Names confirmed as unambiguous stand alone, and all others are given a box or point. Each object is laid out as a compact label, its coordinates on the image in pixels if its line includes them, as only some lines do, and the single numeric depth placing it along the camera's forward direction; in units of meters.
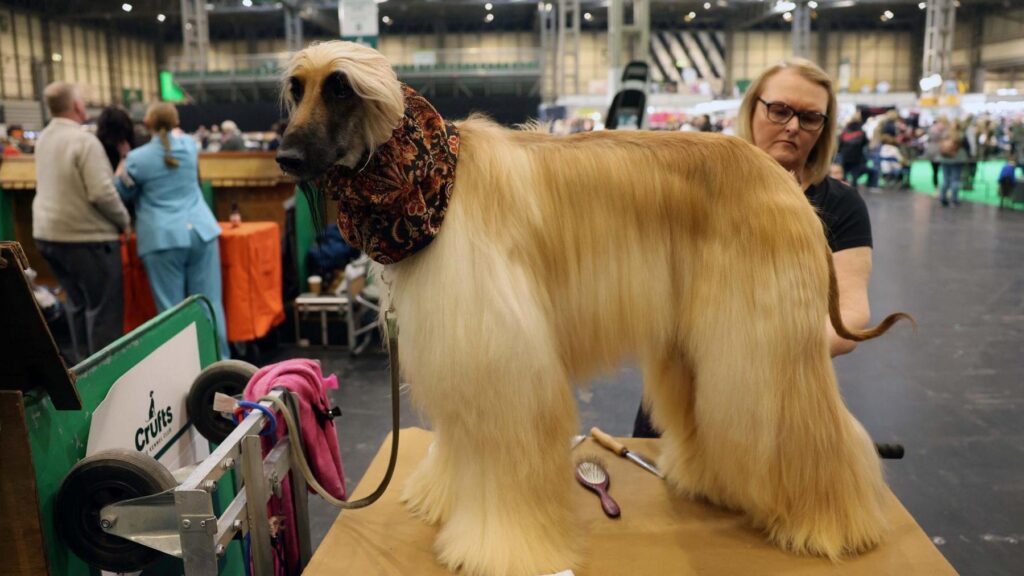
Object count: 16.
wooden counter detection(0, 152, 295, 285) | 5.18
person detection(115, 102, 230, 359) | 3.90
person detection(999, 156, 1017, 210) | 10.85
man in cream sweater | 3.63
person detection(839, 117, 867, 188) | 11.88
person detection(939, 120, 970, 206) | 11.16
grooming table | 1.47
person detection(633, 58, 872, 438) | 1.75
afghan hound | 1.29
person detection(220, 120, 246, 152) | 6.92
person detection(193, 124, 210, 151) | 11.20
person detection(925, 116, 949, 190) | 11.67
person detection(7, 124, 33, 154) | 10.64
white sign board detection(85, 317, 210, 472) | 1.48
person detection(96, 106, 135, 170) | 4.24
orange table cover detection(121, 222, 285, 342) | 4.35
